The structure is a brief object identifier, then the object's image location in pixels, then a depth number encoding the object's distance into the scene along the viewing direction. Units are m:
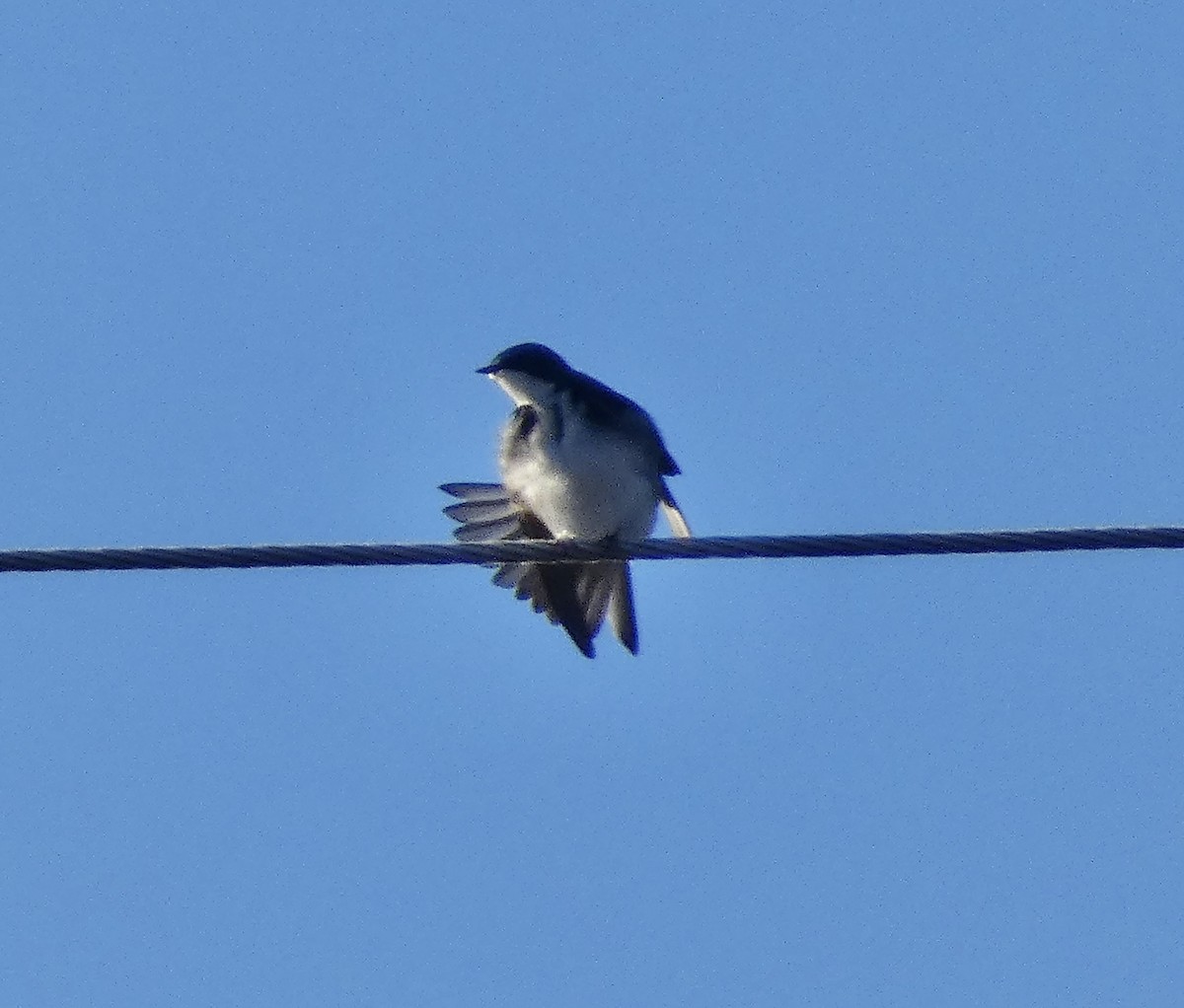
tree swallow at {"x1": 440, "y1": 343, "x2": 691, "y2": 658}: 15.49
